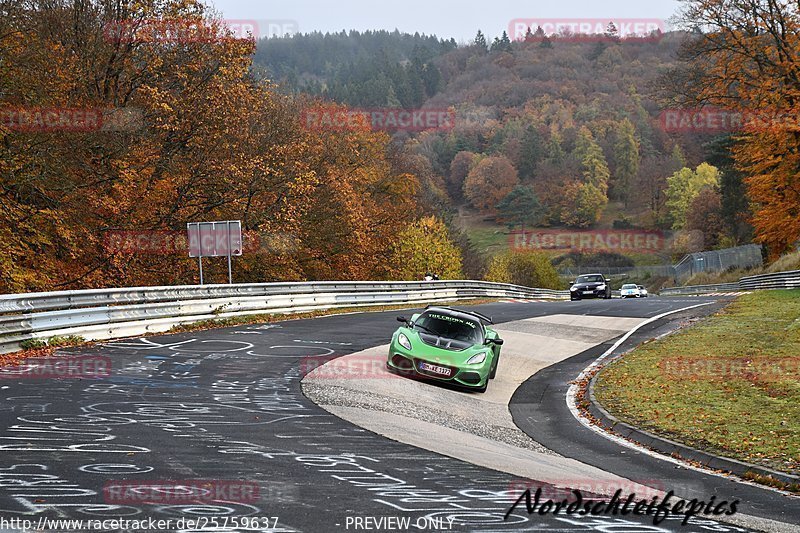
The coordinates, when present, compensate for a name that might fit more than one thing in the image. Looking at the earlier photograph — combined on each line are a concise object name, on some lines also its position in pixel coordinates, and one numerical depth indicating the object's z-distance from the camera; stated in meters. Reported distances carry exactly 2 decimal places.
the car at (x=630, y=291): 67.00
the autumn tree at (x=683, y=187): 165.62
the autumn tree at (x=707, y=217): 116.57
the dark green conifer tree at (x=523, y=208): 173.12
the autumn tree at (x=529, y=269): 128.00
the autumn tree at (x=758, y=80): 42.81
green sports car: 17.17
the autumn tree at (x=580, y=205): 179.00
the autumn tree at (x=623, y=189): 198.38
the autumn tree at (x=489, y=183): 194.12
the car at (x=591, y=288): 50.25
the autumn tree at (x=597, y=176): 194.65
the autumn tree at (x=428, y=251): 78.50
